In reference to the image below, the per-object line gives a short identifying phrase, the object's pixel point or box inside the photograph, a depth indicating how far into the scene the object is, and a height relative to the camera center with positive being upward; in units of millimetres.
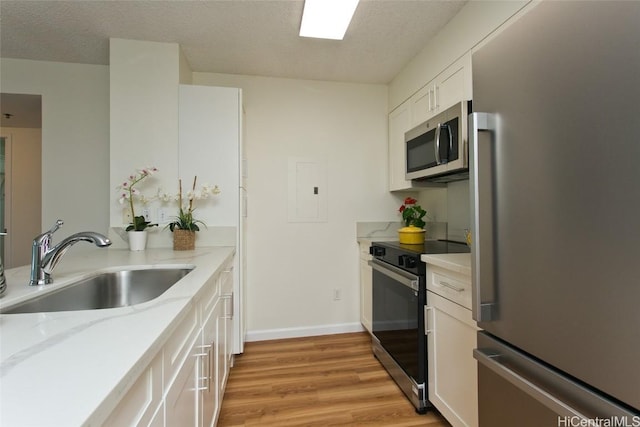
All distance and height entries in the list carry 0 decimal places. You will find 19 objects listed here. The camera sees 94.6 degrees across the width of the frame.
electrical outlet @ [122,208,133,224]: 2156 +32
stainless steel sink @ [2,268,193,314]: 1076 -304
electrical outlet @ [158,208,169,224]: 2197 +23
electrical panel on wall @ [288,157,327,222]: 2781 +264
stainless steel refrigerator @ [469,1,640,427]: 601 -1
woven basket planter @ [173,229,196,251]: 2041 -146
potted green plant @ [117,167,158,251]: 2025 +108
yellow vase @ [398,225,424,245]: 2197 -137
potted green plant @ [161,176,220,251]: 2043 -17
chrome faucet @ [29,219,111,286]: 1029 -112
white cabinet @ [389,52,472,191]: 1793 +816
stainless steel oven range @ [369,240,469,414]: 1635 -611
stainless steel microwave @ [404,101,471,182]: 1672 +450
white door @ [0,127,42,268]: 3574 +370
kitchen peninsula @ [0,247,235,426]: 387 -237
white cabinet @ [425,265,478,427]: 1288 -627
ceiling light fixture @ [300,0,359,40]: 1714 +1250
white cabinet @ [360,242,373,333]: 2545 -639
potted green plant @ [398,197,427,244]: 2201 -86
